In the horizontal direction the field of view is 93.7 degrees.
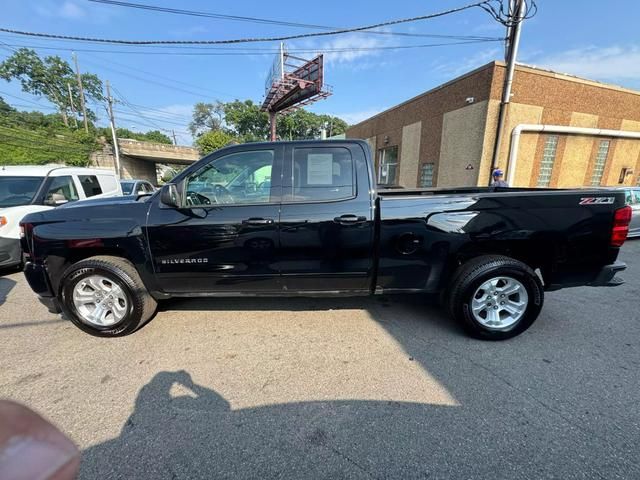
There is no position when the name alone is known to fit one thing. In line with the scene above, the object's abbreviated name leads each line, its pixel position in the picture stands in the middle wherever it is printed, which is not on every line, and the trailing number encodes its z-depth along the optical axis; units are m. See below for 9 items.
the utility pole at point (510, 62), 8.67
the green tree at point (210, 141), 37.72
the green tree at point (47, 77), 47.59
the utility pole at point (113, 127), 28.11
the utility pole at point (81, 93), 41.83
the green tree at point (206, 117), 81.69
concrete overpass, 31.84
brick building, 11.29
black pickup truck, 2.90
